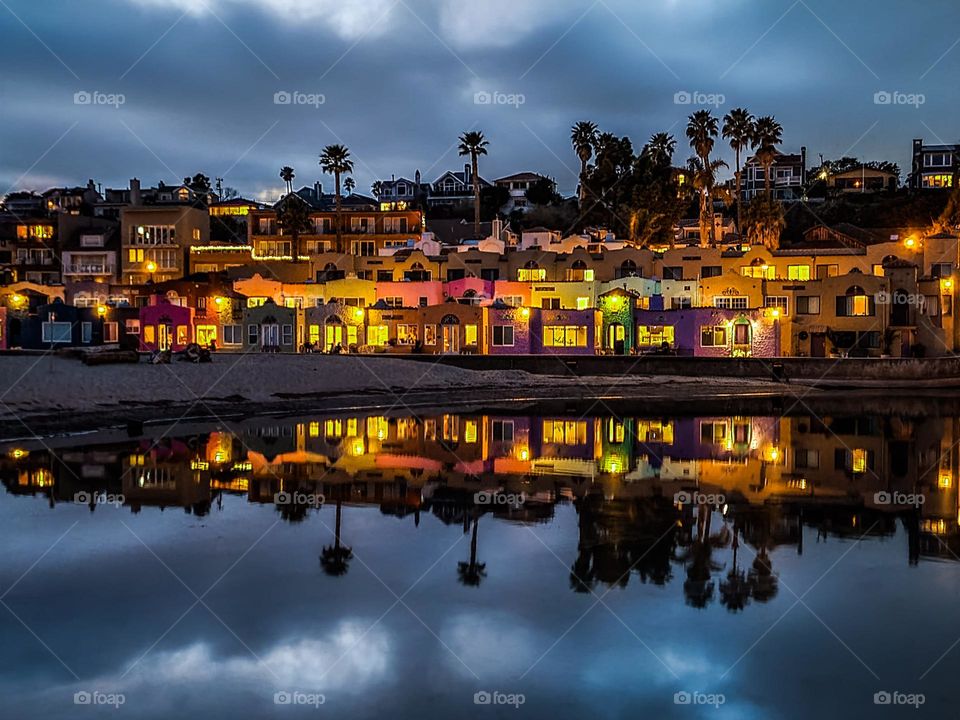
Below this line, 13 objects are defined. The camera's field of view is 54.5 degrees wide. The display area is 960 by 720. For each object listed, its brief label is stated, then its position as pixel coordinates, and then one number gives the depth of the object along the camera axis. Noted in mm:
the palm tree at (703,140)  78000
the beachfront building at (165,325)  60812
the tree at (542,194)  110688
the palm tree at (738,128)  80688
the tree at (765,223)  74062
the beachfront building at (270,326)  61688
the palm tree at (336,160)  86938
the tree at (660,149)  90188
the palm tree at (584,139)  93188
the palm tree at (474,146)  88062
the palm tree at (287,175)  101750
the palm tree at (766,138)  79250
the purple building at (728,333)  58750
